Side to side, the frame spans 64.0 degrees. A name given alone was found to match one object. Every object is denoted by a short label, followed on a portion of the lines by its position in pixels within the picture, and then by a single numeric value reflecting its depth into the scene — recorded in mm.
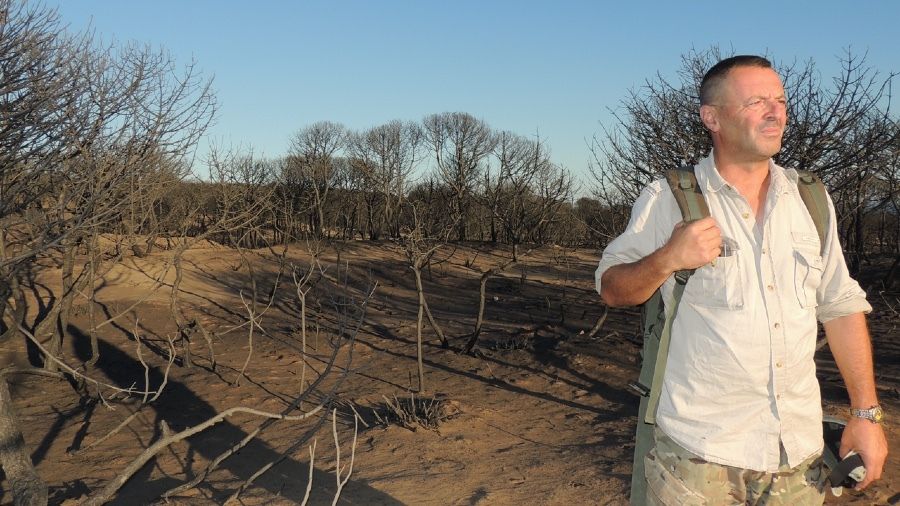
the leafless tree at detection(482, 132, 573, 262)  20172
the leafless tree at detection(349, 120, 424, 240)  31688
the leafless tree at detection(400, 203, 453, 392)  7191
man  1760
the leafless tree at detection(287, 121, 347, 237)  28219
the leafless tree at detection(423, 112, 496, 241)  29703
